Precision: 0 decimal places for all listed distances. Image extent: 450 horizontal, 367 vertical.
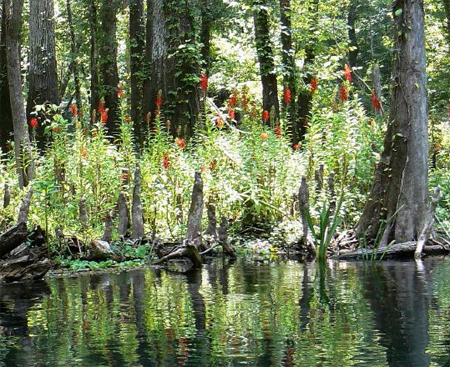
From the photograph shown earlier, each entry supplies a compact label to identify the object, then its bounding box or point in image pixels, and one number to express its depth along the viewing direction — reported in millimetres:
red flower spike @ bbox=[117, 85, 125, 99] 12302
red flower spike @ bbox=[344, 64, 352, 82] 13094
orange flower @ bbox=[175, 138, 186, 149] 12227
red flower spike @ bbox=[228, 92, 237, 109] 12328
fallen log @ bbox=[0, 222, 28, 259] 8164
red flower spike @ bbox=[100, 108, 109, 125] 11430
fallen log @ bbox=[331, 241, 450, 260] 10586
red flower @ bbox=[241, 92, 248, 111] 12663
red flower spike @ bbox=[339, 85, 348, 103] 13172
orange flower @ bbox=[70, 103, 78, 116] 11275
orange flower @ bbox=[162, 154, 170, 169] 11484
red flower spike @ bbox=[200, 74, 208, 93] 12694
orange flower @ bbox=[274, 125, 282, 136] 12750
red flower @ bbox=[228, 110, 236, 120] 12340
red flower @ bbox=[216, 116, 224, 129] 12309
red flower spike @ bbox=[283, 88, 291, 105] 13457
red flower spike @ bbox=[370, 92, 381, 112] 13108
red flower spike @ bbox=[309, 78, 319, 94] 13008
